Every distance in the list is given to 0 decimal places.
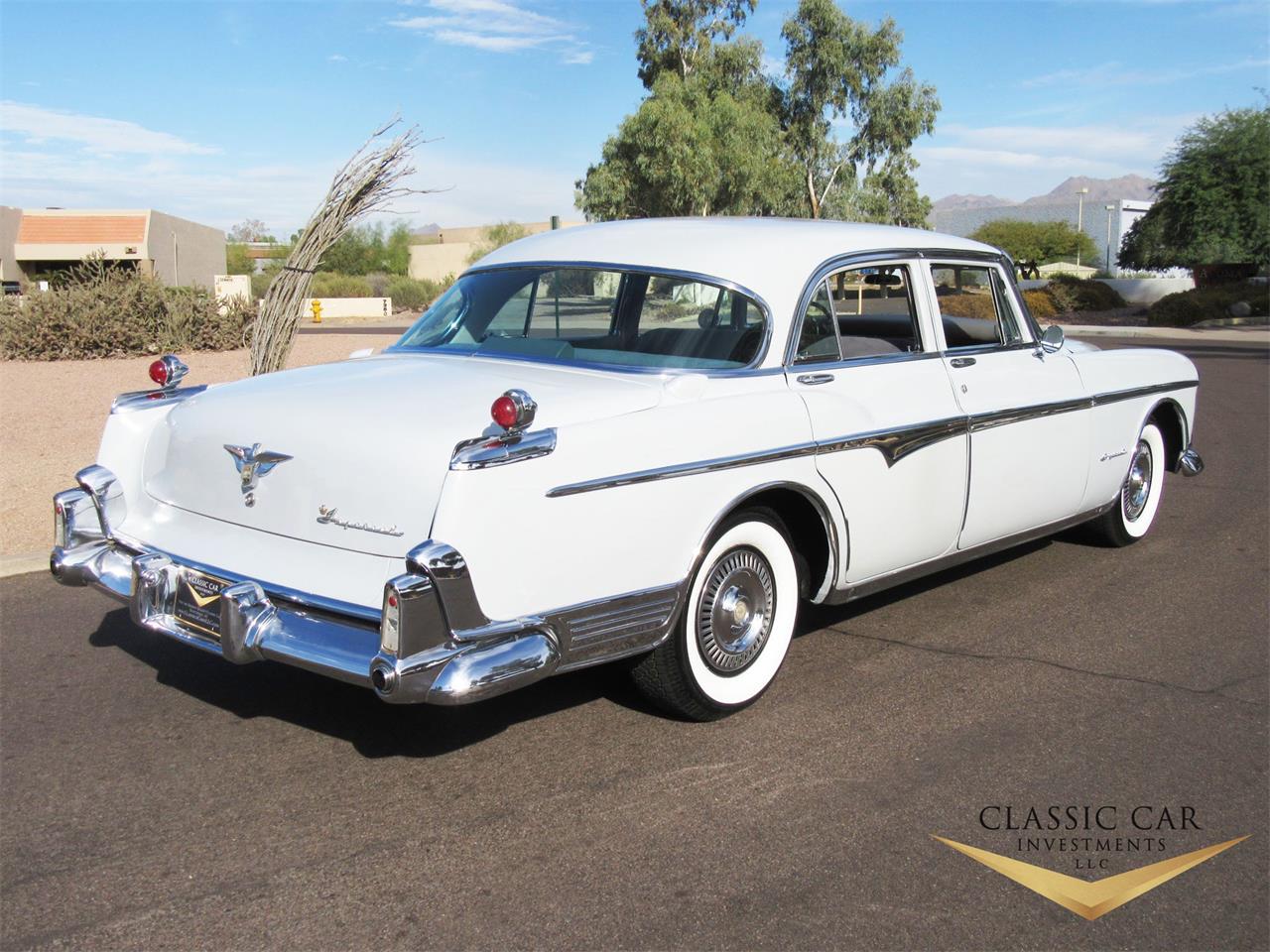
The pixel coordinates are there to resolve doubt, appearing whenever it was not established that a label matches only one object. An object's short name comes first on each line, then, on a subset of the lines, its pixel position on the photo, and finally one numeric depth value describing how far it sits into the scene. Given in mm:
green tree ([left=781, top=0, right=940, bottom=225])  46500
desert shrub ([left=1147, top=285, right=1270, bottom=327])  33781
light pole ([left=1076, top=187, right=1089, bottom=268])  80612
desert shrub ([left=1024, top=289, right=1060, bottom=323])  36406
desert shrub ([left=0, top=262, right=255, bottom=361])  18094
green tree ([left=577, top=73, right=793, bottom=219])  39938
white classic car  3486
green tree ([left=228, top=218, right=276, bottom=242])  150125
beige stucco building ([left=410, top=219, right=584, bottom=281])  83250
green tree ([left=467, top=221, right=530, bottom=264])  75562
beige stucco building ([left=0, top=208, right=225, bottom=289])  49750
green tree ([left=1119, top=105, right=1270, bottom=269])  37969
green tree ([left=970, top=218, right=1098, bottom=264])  77562
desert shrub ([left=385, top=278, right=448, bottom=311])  53469
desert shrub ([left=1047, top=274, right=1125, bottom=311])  38312
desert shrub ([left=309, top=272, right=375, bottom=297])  55469
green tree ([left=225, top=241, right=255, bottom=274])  82625
